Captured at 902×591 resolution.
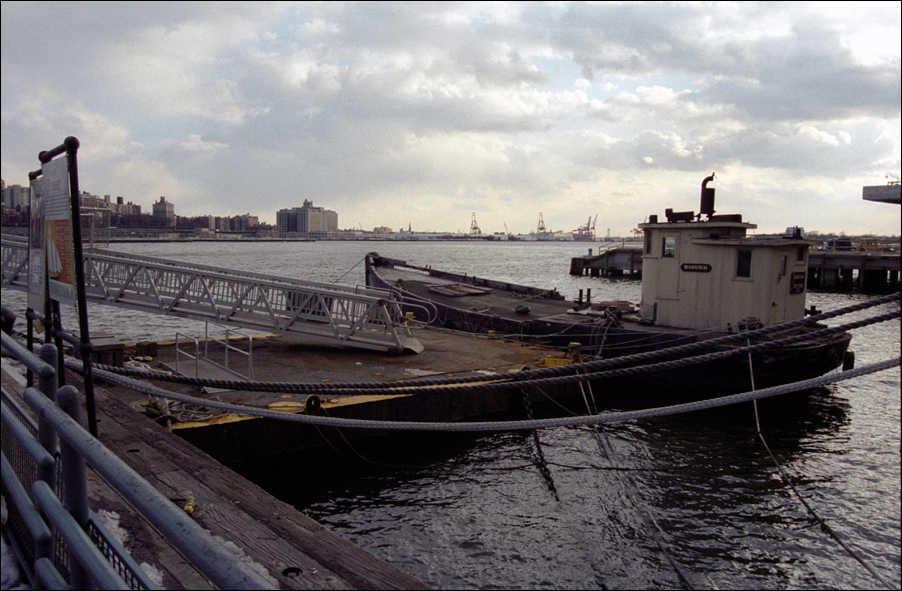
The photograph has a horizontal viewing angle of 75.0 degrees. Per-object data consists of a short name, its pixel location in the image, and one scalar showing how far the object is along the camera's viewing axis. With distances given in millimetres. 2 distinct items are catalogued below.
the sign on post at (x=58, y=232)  4535
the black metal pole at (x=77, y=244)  4340
